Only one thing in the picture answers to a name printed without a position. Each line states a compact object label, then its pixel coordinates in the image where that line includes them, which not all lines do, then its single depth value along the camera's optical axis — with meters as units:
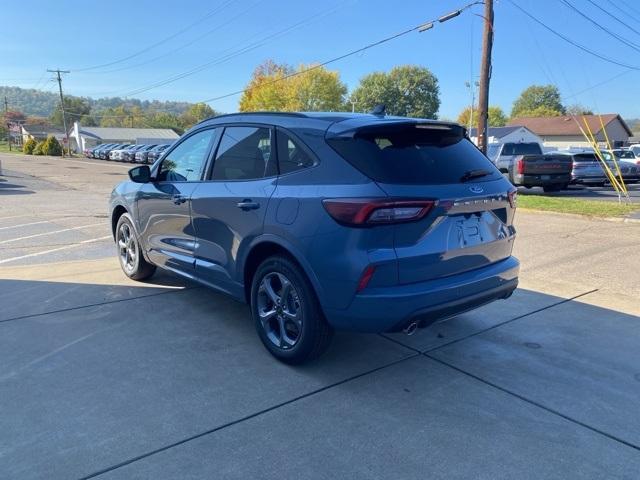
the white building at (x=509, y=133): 58.53
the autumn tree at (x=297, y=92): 70.56
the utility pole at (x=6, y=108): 126.95
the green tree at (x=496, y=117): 117.88
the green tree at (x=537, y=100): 119.25
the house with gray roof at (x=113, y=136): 91.69
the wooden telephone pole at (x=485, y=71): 16.62
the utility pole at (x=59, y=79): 73.94
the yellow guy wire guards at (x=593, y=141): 13.40
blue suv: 3.17
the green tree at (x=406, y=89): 86.00
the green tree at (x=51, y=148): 65.06
